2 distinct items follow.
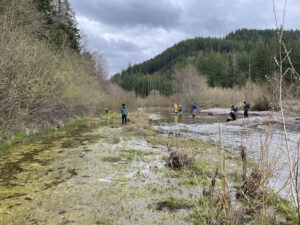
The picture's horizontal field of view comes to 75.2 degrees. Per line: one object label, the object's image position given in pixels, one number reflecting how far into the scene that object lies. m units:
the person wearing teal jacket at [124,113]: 17.69
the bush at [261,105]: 26.12
